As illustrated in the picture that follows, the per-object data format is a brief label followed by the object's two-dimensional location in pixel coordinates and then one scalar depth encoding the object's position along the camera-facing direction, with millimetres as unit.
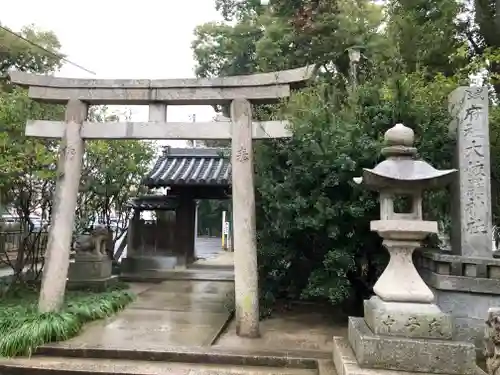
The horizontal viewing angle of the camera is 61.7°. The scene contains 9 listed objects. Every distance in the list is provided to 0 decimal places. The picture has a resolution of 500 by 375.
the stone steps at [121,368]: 5203
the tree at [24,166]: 7758
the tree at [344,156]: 6469
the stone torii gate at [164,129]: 6578
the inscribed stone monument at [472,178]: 5801
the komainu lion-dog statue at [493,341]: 4051
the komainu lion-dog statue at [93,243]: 10906
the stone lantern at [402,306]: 4125
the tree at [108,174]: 10984
